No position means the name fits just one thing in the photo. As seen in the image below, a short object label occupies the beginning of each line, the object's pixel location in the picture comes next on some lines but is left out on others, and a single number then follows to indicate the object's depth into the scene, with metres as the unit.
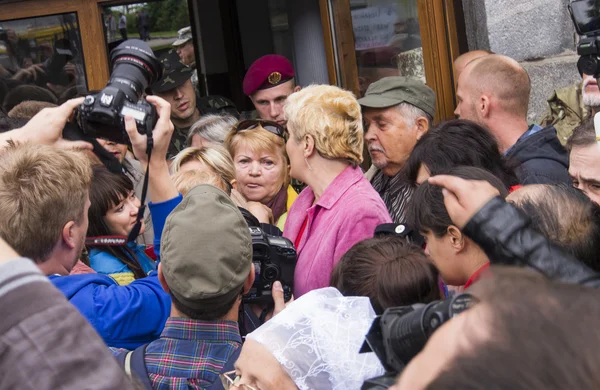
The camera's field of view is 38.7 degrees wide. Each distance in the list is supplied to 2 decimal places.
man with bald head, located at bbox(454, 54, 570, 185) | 3.61
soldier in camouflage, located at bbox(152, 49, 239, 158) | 5.12
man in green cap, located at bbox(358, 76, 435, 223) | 3.65
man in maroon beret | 4.72
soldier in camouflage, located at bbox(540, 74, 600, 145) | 4.01
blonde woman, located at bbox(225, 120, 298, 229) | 3.77
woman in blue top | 2.97
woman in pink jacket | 2.81
